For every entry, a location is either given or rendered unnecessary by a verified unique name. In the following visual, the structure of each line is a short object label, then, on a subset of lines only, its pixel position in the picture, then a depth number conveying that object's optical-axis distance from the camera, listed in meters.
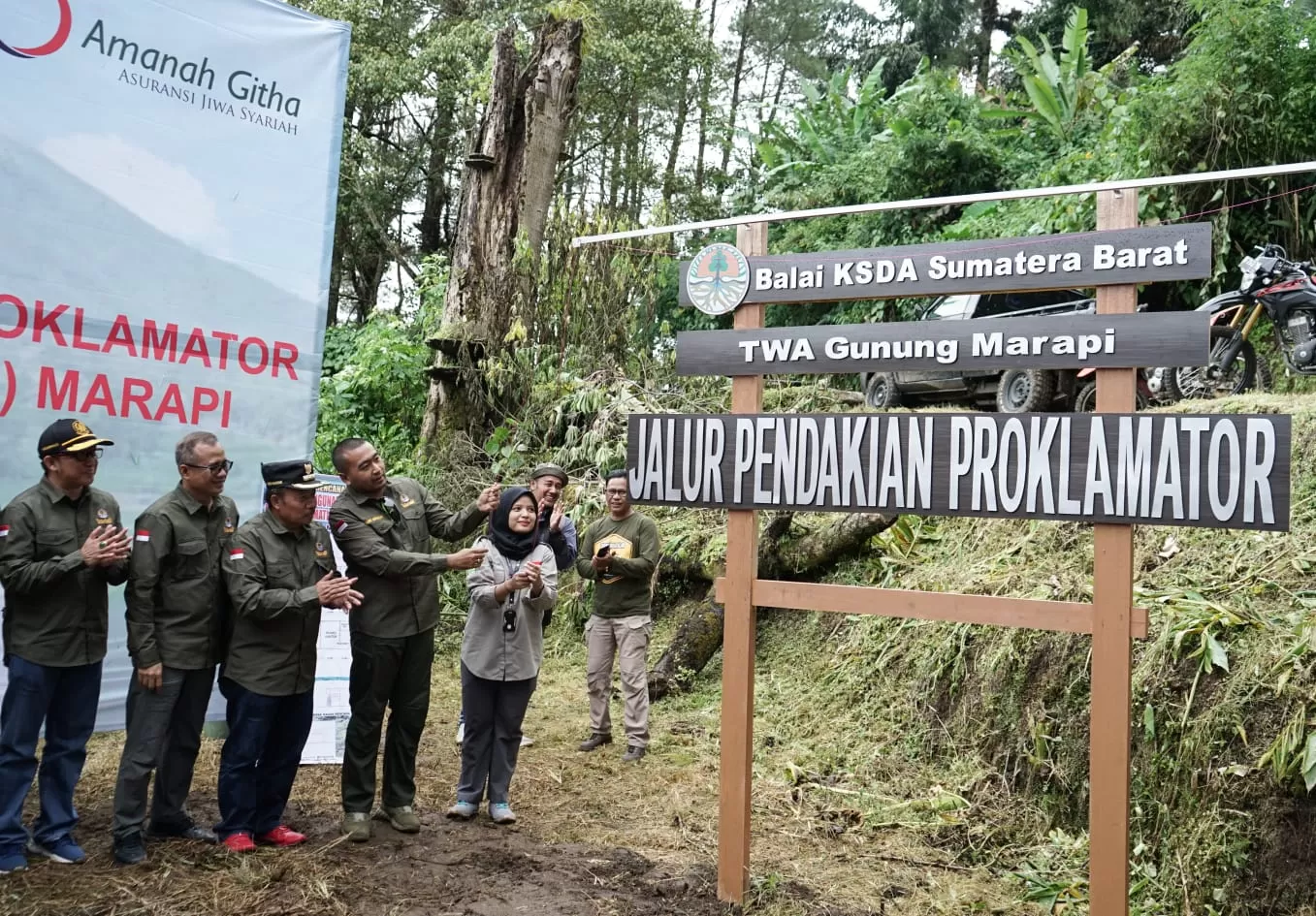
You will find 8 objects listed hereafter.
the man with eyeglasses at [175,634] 4.48
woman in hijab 5.14
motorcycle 7.37
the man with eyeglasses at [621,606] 6.55
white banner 4.89
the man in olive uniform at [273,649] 4.54
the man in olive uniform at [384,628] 4.85
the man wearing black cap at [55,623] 4.27
